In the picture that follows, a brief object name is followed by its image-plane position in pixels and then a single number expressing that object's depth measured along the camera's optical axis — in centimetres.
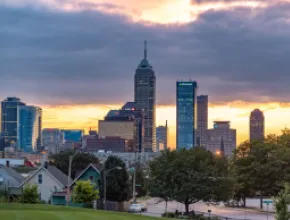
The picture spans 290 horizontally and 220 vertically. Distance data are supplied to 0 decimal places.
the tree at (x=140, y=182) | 12938
